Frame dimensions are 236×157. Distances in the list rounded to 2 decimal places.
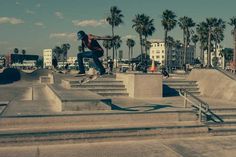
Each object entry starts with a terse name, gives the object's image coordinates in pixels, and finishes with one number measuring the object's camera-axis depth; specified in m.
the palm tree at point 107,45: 110.41
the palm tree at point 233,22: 81.55
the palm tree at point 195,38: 108.15
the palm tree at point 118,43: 136.40
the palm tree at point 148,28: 84.75
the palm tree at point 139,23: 84.62
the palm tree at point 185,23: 89.38
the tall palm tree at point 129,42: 156.25
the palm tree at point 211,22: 86.38
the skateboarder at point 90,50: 15.16
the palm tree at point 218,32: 90.88
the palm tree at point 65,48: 192.74
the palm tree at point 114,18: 82.06
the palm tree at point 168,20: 77.50
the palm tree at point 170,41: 149.12
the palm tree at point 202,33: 88.59
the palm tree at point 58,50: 195.24
